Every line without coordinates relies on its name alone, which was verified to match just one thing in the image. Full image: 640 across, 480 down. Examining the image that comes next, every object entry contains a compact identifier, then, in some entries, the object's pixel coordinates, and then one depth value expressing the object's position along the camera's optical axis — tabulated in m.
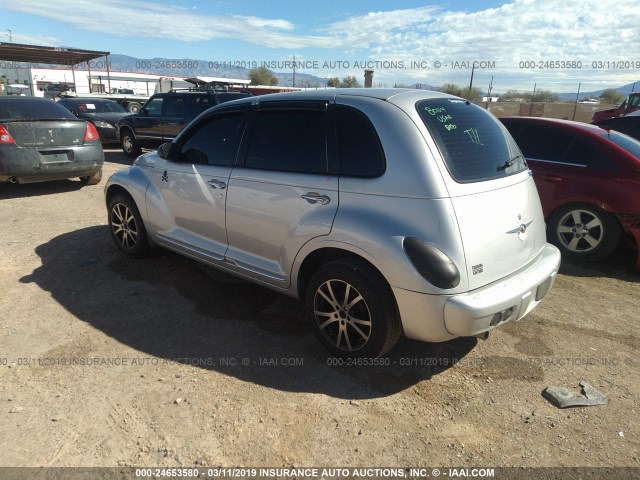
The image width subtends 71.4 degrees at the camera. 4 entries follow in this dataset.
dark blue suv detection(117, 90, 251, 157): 10.72
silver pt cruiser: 2.64
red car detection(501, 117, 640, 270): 4.81
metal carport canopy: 27.94
